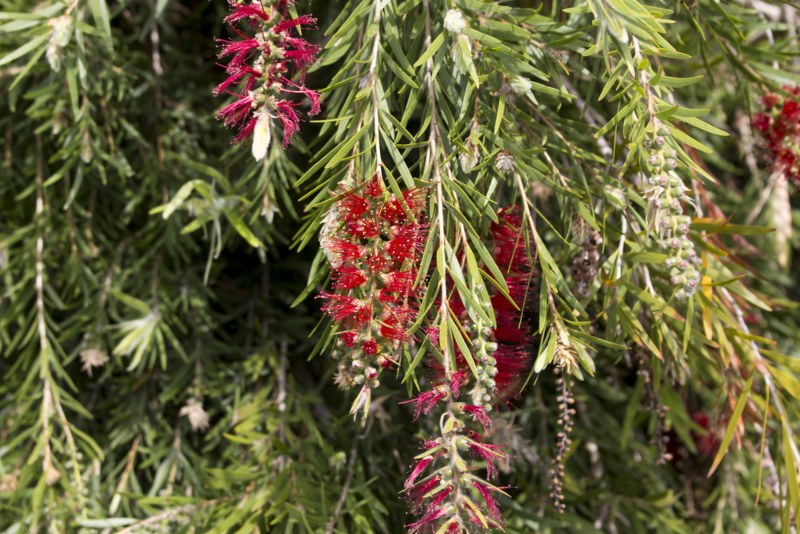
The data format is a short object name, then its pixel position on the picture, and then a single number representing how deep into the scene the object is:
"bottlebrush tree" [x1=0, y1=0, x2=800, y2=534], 0.99
